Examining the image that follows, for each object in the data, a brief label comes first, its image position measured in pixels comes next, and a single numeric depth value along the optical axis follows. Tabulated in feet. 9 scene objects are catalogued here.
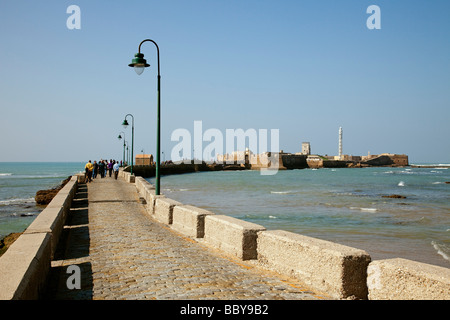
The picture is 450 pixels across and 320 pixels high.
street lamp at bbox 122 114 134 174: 101.07
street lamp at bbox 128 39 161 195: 41.79
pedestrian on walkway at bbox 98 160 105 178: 125.29
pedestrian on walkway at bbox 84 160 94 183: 95.80
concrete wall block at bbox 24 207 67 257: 22.70
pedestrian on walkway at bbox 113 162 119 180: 108.53
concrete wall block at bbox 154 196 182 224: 36.83
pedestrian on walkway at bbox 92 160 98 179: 122.87
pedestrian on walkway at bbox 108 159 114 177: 126.24
